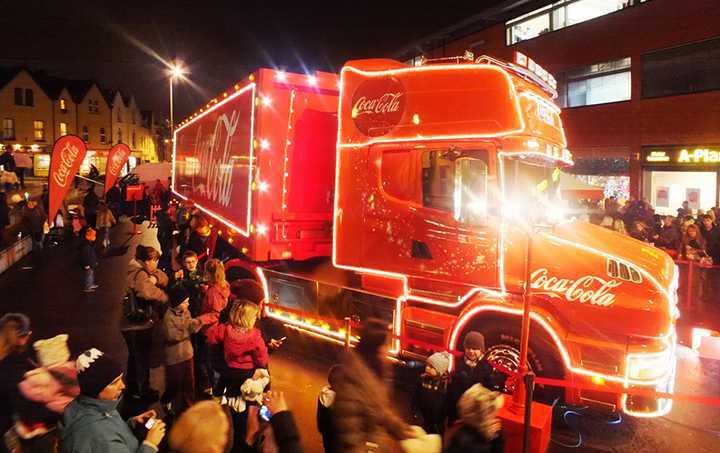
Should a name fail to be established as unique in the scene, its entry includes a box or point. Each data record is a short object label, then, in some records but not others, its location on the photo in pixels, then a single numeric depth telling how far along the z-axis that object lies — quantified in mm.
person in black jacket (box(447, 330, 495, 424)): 4707
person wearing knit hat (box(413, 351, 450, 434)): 4910
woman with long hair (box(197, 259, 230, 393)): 5938
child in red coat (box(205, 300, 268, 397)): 4816
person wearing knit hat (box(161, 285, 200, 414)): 5305
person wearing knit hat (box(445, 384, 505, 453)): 3148
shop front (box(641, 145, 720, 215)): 17734
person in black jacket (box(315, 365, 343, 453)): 3375
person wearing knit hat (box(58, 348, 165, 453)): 2775
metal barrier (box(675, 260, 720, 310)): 10203
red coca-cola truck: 5184
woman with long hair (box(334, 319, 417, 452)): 3160
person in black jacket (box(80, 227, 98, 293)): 11422
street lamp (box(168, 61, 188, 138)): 38062
